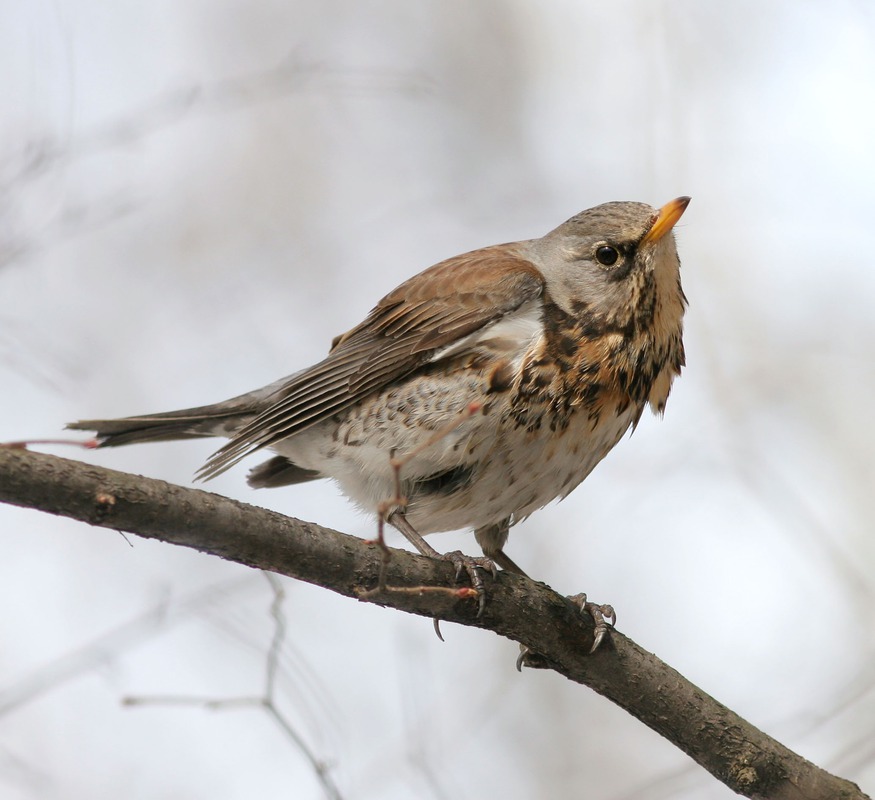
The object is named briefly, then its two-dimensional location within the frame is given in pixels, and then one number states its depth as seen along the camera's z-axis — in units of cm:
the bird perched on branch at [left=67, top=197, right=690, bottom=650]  868
